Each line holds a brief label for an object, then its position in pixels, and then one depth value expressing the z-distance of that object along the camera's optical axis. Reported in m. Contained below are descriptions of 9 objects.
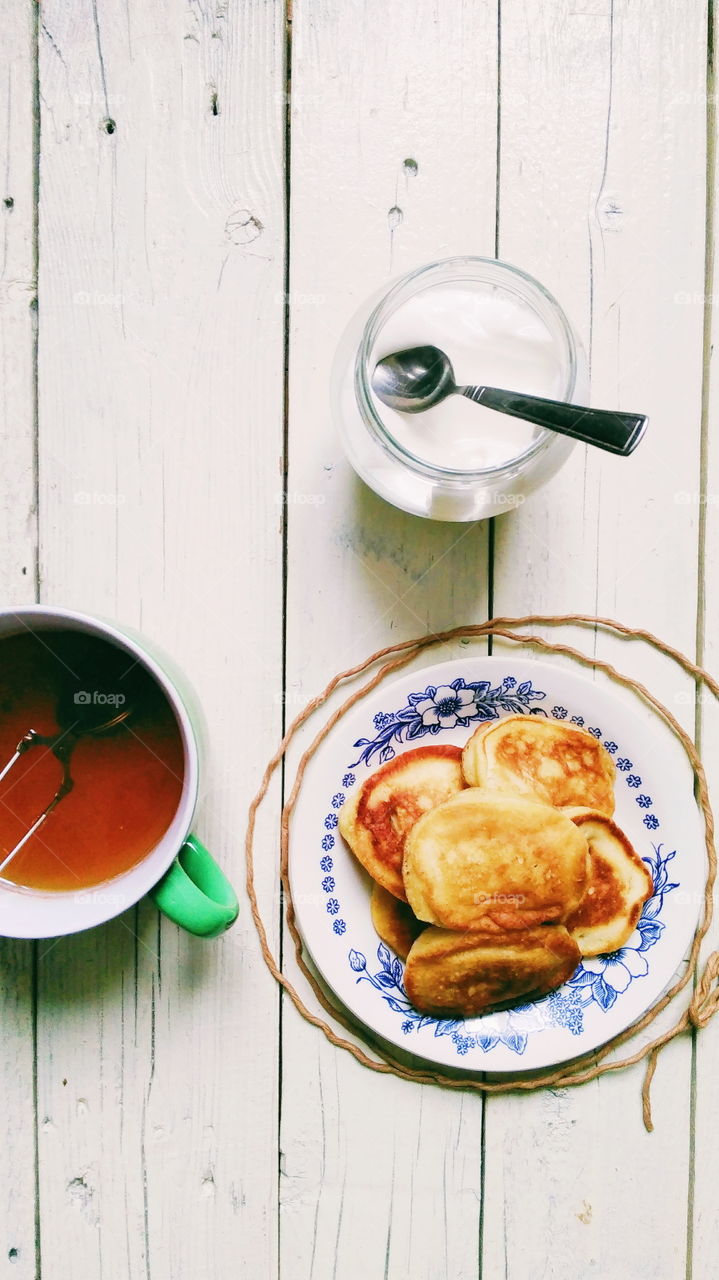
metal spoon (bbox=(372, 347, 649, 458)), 0.73
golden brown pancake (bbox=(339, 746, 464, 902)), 0.90
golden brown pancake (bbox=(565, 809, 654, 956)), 0.91
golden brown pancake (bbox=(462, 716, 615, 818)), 0.89
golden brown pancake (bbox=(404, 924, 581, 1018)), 0.88
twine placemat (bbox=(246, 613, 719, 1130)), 0.95
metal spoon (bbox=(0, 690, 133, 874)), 0.81
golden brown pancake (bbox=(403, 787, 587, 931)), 0.85
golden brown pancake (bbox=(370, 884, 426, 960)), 0.92
